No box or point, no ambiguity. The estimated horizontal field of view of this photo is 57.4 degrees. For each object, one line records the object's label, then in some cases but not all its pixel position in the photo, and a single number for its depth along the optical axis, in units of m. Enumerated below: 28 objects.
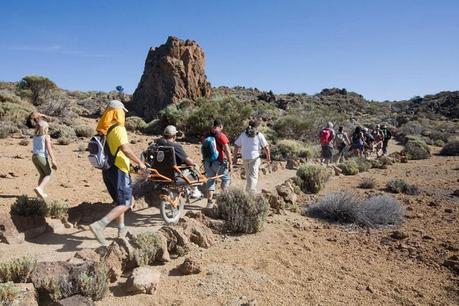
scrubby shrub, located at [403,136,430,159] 20.78
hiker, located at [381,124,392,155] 20.70
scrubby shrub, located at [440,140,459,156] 22.77
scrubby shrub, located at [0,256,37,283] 4.42
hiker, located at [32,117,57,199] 7.74
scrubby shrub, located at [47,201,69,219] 6.54
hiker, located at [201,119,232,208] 7.99
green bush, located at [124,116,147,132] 21.86
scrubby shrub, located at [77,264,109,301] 4.34
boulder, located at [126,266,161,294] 4.68
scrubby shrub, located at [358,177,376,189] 12.70
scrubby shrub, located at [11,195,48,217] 6.10
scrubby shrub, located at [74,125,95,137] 18.36
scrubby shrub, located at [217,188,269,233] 7.09
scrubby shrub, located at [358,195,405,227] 8.59
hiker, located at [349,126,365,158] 17.84
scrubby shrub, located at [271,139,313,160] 17.88
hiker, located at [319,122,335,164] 14.62
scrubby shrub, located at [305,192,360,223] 8.73
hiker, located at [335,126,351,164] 16.42
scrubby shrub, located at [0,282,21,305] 3.92
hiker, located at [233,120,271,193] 8.47
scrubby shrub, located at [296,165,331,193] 11.76
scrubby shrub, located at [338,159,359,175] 15.23
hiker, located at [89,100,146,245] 5.34
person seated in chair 6.79
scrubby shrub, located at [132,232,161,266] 5.26
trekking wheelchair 6.73
